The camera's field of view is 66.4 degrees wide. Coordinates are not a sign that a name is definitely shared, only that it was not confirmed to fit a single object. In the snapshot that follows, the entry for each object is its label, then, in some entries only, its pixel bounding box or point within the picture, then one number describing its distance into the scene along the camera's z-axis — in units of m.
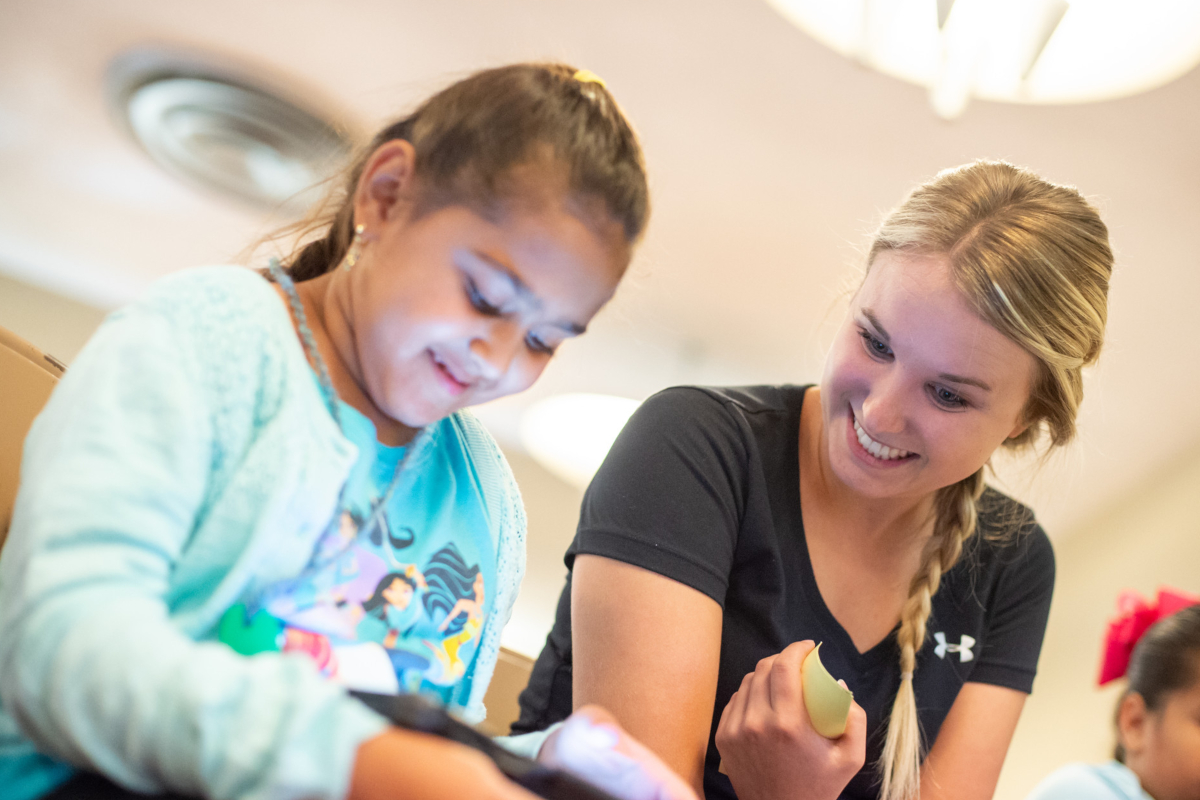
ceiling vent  2.24
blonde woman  0.84
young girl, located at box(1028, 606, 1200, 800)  1.47
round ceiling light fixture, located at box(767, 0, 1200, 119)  1.27
